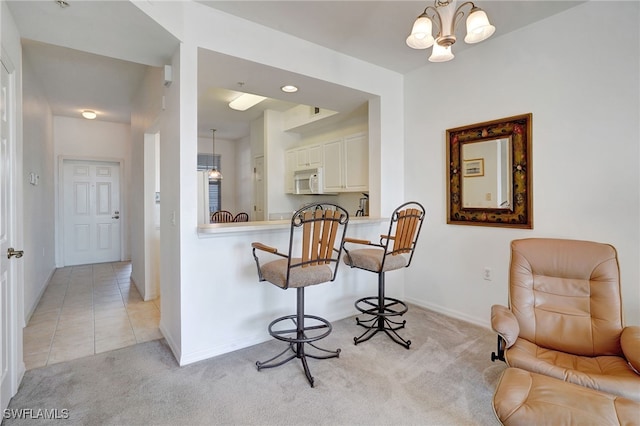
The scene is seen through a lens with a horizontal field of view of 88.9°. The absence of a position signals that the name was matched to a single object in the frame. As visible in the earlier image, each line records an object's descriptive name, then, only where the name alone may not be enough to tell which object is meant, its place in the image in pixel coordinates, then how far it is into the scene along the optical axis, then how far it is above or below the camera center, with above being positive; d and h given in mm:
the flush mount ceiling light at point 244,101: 4777 +1659
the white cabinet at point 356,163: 4155 +639
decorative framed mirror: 2811 +347
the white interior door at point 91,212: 6051 +20
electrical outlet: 3076 -598
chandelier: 1880 +1082
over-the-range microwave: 4797 +469
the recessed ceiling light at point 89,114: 5504 +1705
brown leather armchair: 1718 -637
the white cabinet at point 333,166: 4527 +649
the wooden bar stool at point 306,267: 2156 -391
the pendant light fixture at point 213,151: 7557 +1456
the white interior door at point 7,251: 1810 -217
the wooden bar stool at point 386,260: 2668 -410
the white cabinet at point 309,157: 4875 +859
